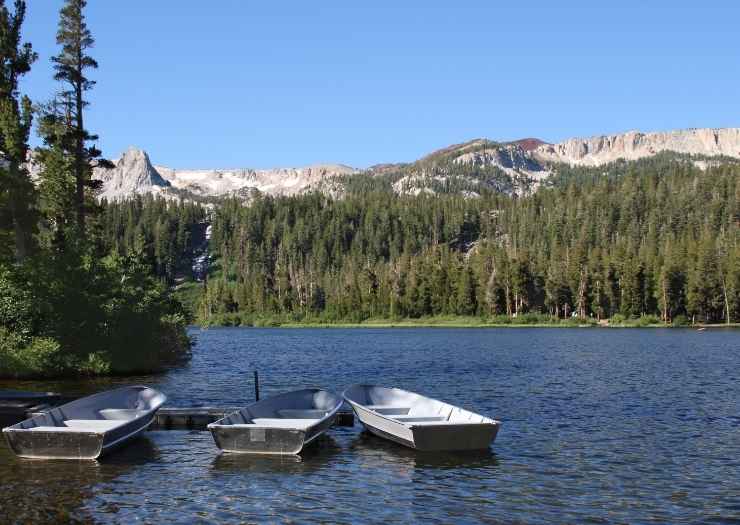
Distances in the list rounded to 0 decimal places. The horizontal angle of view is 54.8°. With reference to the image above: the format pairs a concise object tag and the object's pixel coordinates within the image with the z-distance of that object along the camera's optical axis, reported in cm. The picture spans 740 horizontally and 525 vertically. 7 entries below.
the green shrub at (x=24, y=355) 5044
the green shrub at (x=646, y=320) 16638
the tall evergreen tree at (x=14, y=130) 5238
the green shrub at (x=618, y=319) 17025
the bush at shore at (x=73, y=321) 5138
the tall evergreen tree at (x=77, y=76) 5794
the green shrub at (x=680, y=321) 16512
